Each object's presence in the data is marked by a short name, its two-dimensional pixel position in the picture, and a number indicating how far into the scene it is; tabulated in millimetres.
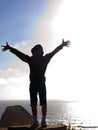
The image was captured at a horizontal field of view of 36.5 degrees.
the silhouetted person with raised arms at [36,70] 4247
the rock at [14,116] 9224
